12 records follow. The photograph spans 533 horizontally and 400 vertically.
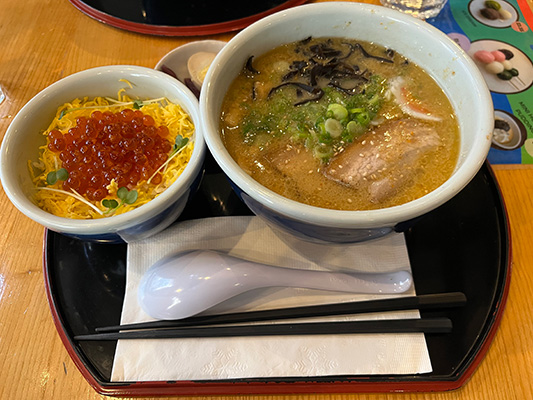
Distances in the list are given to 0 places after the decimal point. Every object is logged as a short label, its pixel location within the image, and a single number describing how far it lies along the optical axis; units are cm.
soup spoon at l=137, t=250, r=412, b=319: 26
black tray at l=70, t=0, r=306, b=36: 41
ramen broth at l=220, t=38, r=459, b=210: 26
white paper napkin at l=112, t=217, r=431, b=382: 24
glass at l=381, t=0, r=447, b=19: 43
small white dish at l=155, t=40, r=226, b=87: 38
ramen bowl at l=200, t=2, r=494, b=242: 22
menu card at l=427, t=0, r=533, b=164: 35
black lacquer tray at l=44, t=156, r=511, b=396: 24
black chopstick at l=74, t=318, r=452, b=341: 25
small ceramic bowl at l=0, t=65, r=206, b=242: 26
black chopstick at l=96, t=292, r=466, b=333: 26
